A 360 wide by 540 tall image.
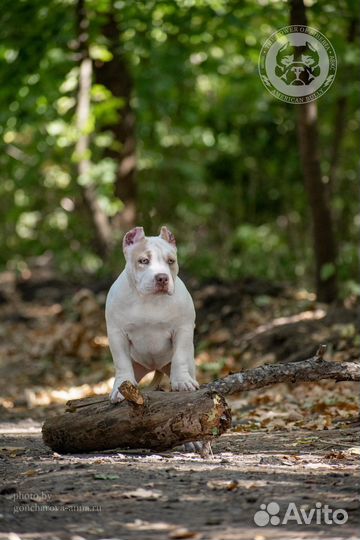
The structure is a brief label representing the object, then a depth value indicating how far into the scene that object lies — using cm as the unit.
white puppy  1160
